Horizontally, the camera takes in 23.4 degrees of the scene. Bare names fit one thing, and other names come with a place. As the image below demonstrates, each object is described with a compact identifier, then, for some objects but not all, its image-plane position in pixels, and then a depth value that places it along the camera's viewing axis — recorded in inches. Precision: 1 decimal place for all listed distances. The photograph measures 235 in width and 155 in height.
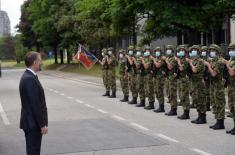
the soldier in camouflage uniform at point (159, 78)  605.3
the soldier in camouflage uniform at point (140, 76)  667.4
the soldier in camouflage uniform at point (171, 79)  572.4
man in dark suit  268.8
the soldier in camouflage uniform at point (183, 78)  547.8
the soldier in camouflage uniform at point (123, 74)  742.5
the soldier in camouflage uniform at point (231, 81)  451.2
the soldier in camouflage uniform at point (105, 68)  832.9
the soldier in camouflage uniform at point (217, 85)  475.8
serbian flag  1017.3
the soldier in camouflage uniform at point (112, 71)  827.4
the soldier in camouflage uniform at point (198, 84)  518.9
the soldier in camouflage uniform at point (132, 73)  699.6
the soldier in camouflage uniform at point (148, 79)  639.1
